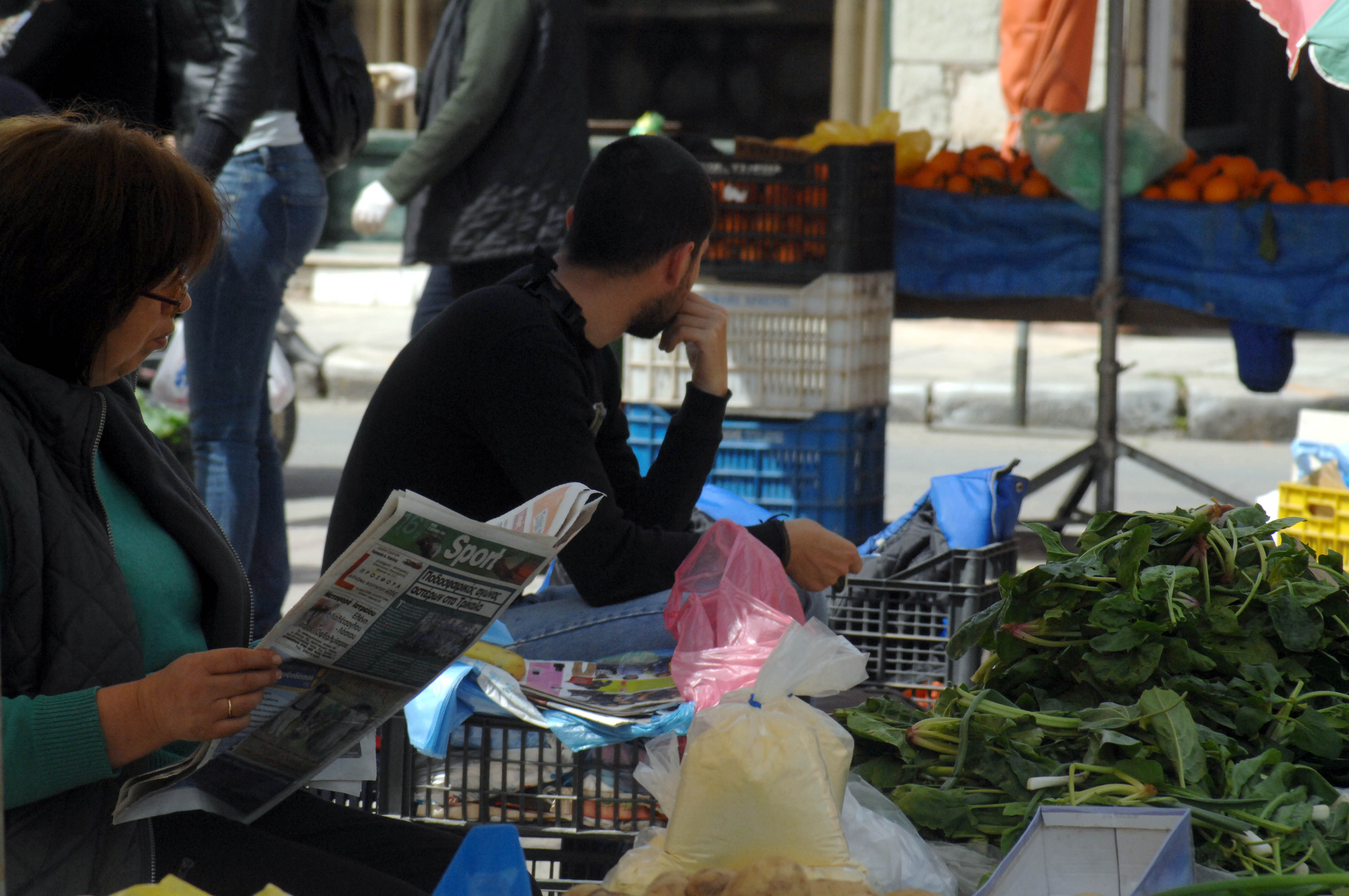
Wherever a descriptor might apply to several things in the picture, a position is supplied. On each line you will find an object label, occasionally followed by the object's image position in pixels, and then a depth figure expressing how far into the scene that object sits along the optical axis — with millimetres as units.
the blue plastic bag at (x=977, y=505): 6730
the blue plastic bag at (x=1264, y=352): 10336
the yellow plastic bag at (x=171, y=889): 2674
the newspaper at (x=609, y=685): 4570
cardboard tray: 3451
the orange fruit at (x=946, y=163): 10742
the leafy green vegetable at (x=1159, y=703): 3941
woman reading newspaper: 3301
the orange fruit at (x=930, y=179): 10648
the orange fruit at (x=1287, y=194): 10016
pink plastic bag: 4691
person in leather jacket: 7656
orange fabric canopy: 12016
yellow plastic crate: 6812
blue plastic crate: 9156
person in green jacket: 9258
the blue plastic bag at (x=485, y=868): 2922
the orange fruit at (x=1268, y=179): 10195
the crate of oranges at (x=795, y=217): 9398
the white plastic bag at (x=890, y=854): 3613
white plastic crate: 9281
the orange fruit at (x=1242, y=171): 10203
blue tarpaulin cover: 9820
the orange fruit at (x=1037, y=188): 10656
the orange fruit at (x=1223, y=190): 10078
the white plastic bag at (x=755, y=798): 3346
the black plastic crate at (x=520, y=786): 4492
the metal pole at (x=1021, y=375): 15273
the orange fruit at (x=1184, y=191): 10312
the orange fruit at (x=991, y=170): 10719
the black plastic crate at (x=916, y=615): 6320
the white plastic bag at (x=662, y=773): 3730
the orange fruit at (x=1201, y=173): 10352
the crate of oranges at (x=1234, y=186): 10031
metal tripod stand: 10273
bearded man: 5090
